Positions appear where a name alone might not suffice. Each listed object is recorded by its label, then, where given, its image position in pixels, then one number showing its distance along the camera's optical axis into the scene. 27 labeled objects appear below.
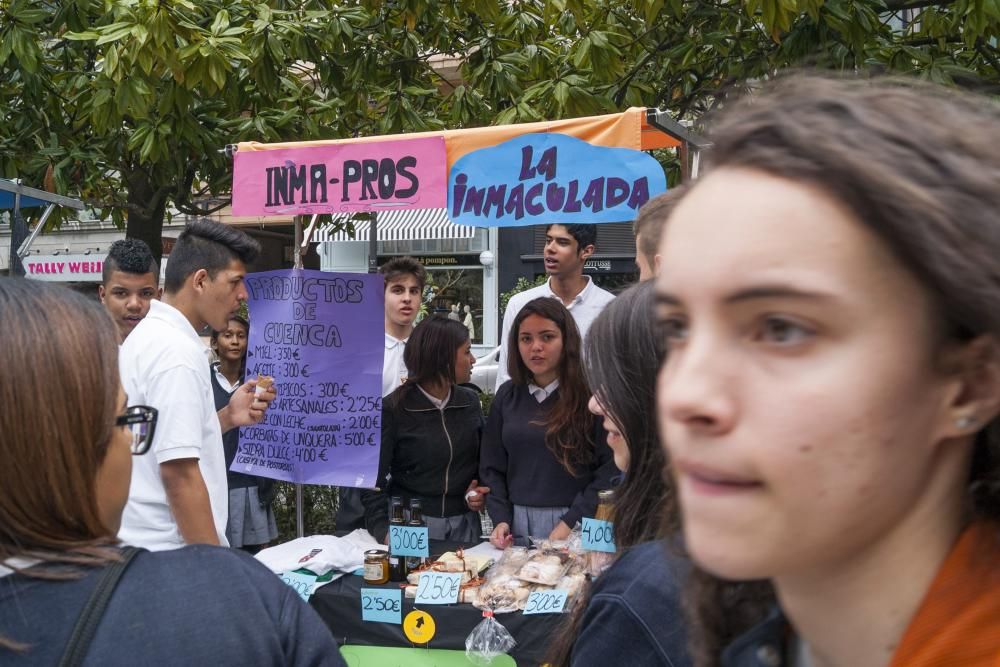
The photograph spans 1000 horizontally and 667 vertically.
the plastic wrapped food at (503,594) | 3.29
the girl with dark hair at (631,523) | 1.38
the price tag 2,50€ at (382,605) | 3.44
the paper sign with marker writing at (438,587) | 3.39
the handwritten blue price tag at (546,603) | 3.23
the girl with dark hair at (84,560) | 1.26
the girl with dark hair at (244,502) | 4.73
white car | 11.96
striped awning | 19.58
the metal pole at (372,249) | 5.71
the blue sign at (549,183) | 3.69
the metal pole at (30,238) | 5.73
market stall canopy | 3.76
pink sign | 4.18
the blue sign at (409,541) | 3.60
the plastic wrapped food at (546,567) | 3.35
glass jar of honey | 3.58
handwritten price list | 4.55
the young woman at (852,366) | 0.72
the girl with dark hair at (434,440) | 4.34
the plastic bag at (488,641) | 3.22
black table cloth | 3.28
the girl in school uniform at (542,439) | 4.05
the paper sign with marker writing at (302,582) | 3.63
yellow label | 3.38
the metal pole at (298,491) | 4.78
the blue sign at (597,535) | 2.86
